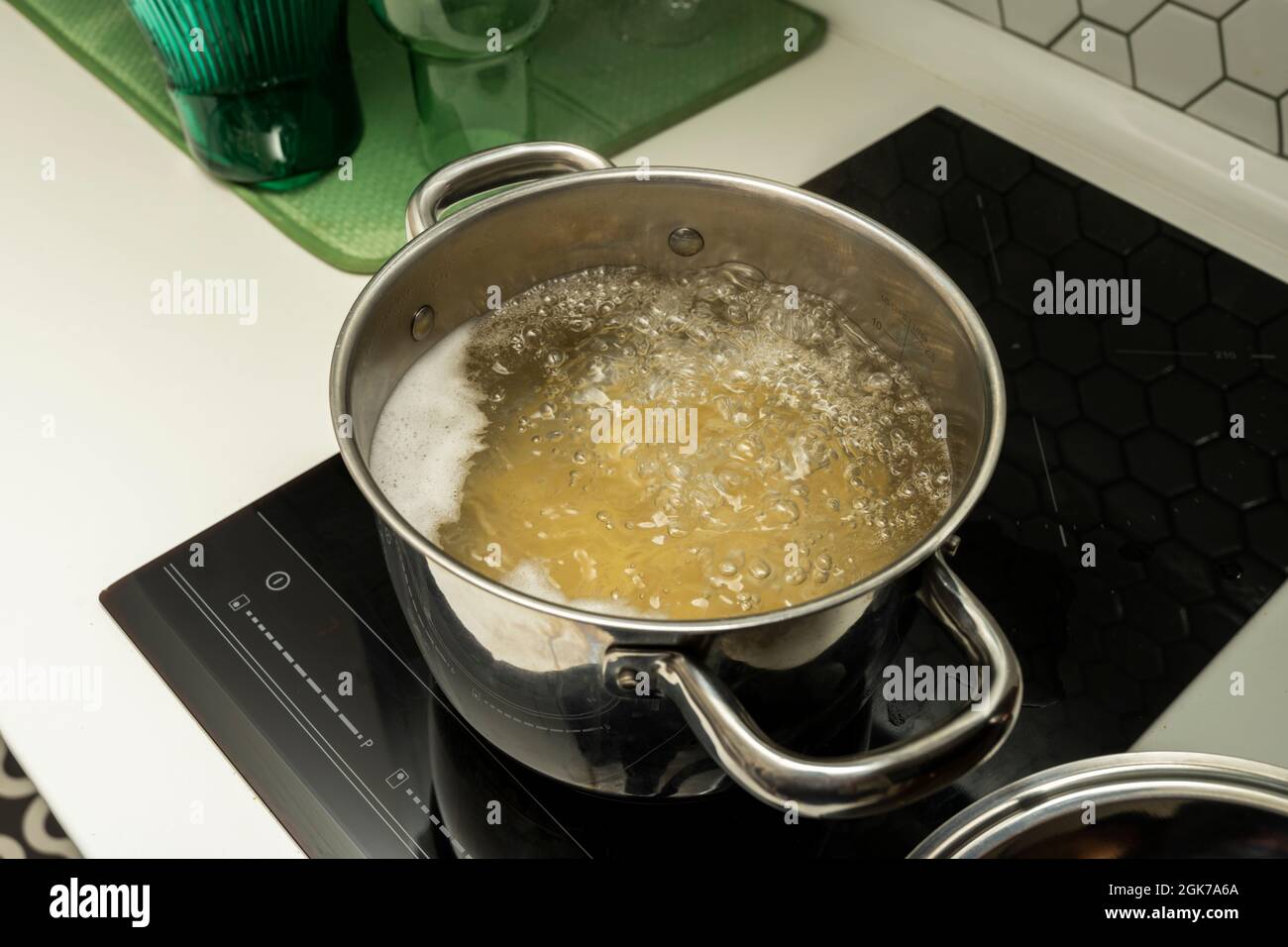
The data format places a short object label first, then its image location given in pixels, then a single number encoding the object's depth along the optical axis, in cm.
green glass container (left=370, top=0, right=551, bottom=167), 76
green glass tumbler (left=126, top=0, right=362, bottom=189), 75
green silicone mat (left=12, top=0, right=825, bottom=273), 80
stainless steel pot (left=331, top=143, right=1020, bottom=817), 40
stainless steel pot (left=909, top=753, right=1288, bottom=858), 50
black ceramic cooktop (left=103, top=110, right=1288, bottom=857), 53
